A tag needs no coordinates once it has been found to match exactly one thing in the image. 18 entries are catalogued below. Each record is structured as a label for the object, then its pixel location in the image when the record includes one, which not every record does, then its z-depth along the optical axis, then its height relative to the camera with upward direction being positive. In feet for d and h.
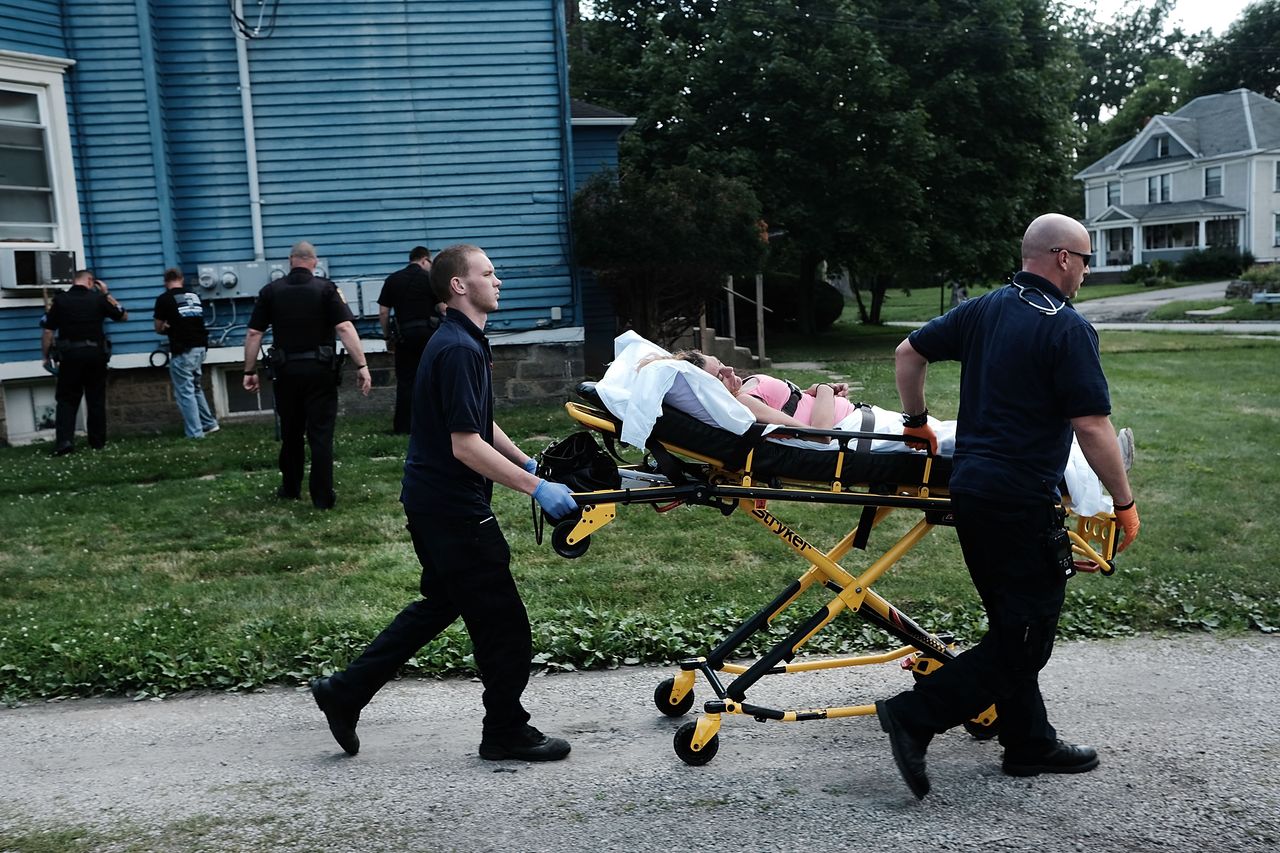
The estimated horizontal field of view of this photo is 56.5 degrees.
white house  187.01 +12.87
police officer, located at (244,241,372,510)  29.53 -1.17
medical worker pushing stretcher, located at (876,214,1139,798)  13.89 -2.51
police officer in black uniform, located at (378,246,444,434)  38.17 -0.25
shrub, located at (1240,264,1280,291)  120.37 -1.89
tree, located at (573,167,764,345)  50.93 +2.22
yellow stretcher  15.19 -2.81
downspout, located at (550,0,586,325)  50.08 +6.21
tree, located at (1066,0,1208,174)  244.42 +44.87
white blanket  15.49 -1.55
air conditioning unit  44.09 +1.78
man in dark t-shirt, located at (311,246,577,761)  14.76 -2.63
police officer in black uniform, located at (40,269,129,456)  41.14 -1.03
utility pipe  47.14 +6.53
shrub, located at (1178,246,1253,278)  173.47 -0.38
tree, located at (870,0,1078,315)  83.25 +10.91
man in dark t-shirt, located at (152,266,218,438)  43.70 -1.02
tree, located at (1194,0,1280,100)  223.30 +38.52
